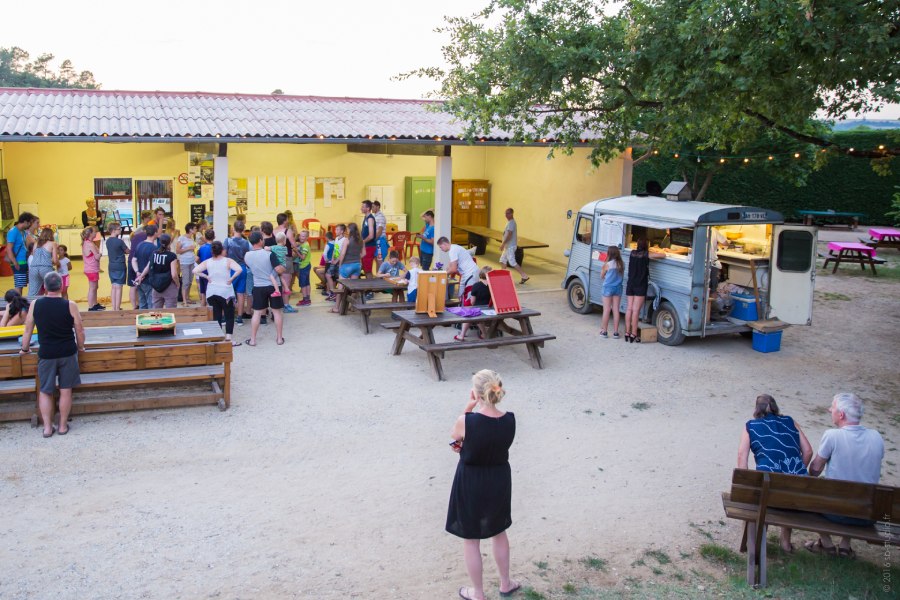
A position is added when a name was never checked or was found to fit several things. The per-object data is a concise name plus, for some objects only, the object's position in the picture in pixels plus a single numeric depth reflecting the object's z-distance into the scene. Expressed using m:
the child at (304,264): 13.96
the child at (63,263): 12.02
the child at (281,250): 13.21
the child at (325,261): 14.66
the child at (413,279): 12.23
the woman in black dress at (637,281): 12.22
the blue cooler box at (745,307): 12.28
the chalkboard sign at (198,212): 18.44
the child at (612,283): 12.52
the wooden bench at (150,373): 8.73
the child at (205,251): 12.44
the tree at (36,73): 48.92
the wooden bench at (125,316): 9.95
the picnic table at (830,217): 26.16
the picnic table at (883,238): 21.53
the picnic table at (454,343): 10.50
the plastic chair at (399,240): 17.34
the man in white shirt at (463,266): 12.38
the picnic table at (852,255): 19.24
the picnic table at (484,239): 18.50
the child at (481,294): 11.67
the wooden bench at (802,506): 5.50
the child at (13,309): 9.33
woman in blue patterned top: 6.02
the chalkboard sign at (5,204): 16.61
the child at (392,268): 13.88
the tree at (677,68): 8.80
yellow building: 13.83
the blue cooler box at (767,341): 12.01
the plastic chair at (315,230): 19.55
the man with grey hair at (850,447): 5.79
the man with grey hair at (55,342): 7.89
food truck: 11.78
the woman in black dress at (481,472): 5.15
